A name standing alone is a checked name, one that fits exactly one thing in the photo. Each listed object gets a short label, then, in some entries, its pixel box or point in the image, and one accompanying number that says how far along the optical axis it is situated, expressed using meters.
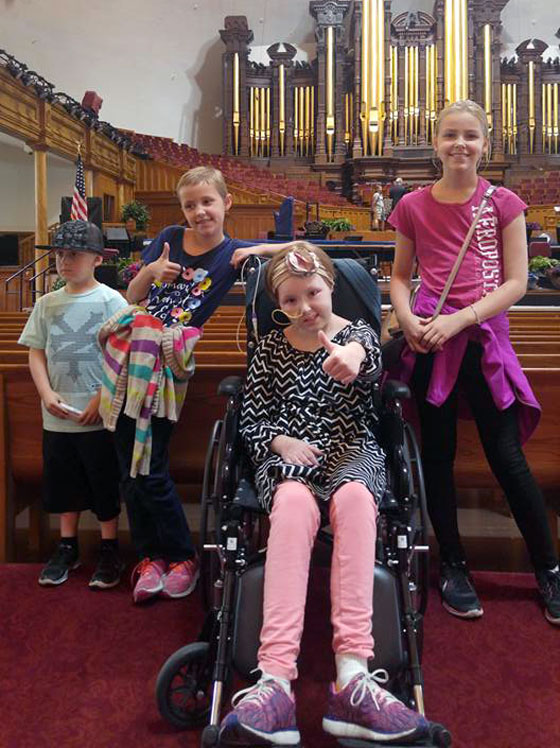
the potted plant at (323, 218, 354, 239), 8.23
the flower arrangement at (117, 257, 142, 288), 4.76
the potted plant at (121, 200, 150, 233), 9.25
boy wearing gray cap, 1.92
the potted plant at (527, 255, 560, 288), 5.44
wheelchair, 1.26
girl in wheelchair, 1.17
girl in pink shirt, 1.70
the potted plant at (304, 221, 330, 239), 6.93
